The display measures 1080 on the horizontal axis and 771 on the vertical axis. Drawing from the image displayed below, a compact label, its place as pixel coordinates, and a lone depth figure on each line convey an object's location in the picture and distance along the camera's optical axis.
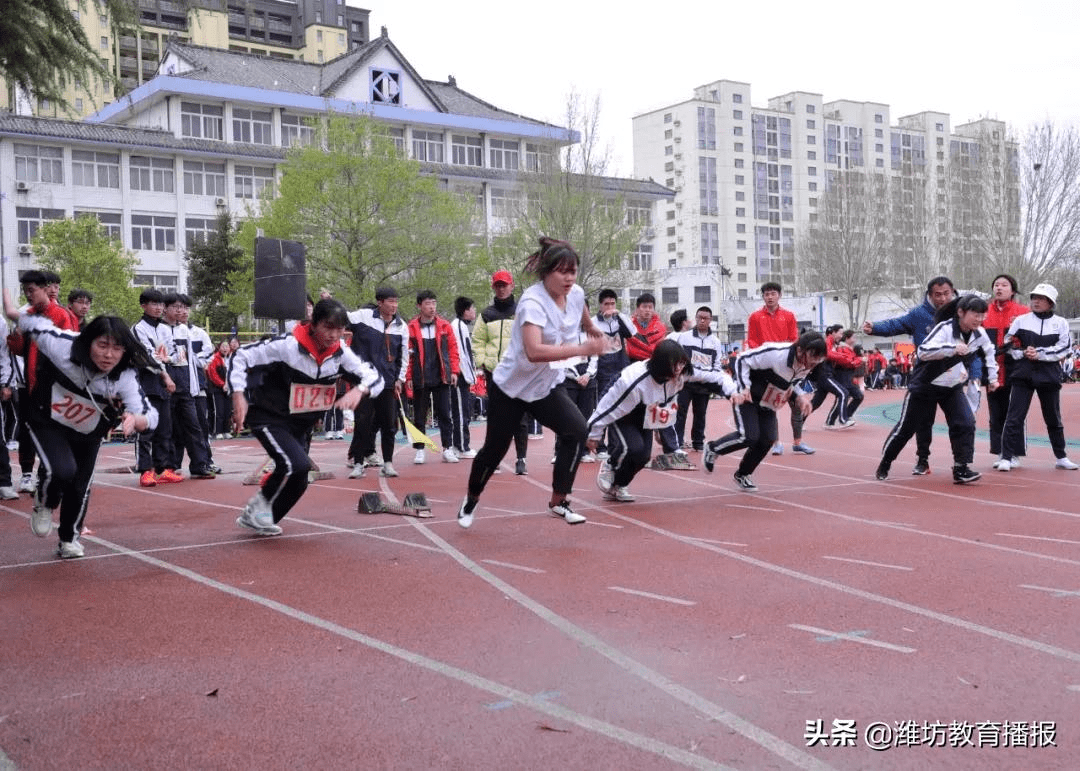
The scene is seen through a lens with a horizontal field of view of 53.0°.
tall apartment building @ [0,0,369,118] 90.81
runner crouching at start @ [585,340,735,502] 8.88
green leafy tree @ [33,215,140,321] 37.97
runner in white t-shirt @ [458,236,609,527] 7.25
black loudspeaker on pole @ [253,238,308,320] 13.56
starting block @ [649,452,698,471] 11.82
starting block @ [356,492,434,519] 8.59
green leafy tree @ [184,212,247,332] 47.97
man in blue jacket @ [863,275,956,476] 10.80
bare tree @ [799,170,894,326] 65.19
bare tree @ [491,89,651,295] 35.28
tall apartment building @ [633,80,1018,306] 109.31
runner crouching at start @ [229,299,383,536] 7.33
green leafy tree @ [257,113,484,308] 34.91
